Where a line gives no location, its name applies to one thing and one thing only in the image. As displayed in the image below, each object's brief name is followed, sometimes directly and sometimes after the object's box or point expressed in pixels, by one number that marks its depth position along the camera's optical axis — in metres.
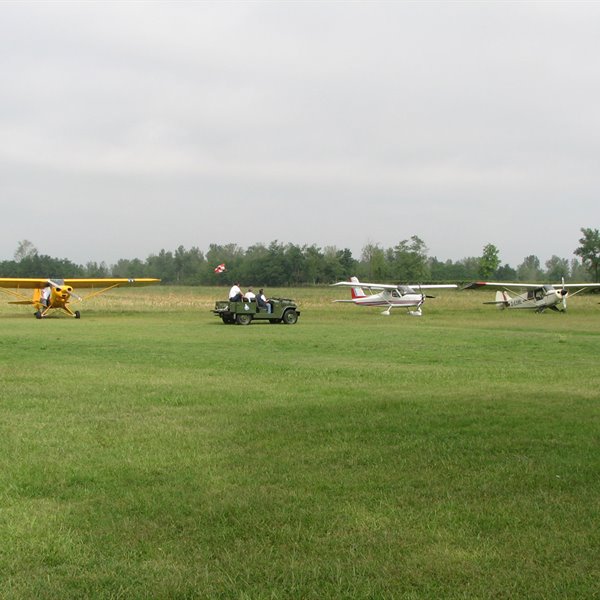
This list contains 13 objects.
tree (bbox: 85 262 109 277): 138.35
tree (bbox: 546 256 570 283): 169.48
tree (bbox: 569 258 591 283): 151.80
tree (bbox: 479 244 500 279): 106.06
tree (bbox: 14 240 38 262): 163.62
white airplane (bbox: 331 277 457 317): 44.09
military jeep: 30.17
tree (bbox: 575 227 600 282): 87.25
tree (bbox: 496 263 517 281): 146.12
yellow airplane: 36.78
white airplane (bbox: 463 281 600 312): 44.00
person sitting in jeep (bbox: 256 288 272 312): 30.69
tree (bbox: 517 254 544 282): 181.49
